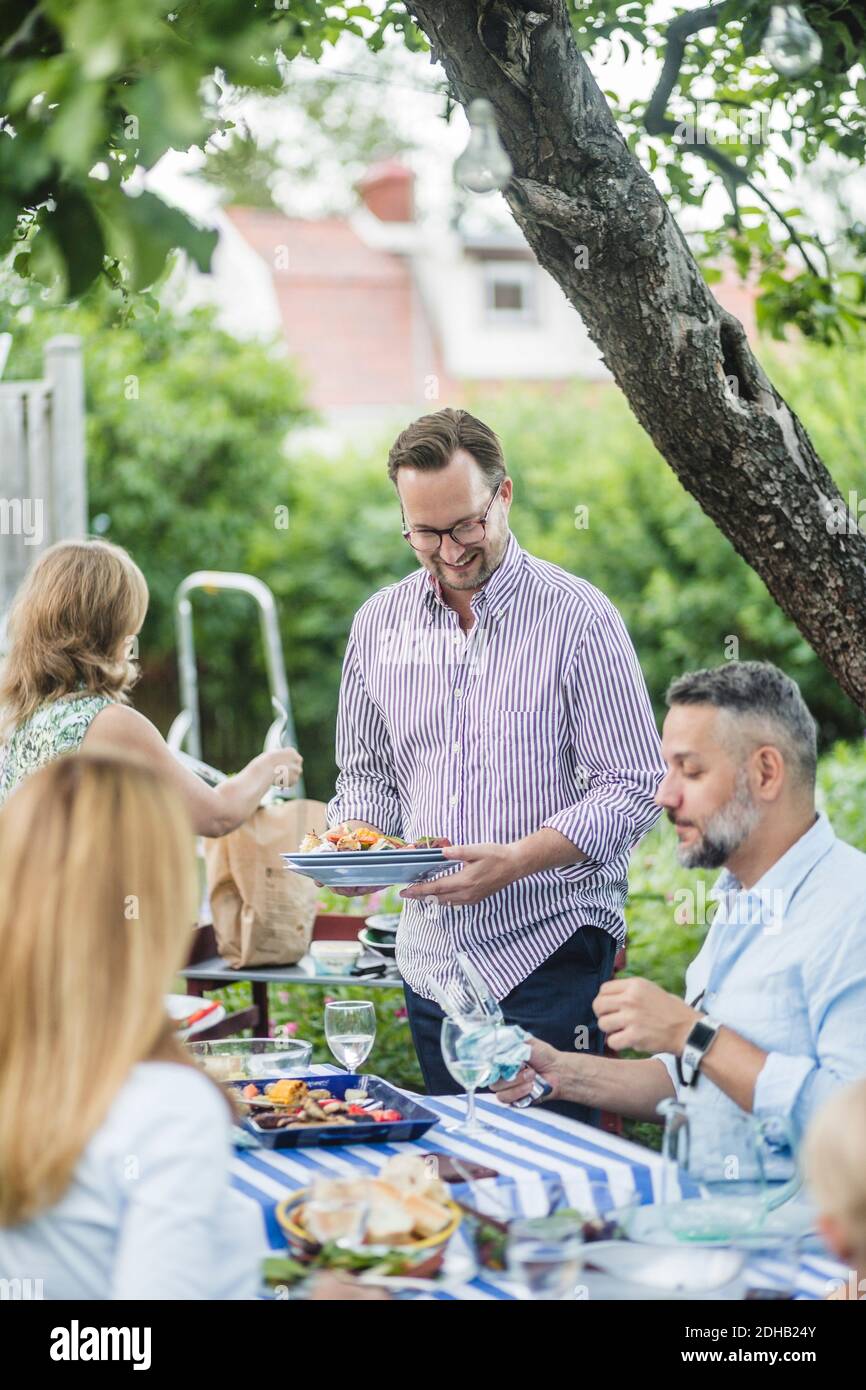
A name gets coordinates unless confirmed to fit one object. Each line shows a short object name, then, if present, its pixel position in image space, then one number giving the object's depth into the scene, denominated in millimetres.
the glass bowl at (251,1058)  2938
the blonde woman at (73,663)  3393
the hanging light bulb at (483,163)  2701
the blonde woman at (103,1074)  1634
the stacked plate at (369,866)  3094
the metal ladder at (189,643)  7747
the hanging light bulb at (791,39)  2951
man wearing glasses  3324
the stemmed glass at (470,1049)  2621
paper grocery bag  4555
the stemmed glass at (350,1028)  2955
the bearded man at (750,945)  2420
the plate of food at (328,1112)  2605
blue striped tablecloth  2336
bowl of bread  1978
